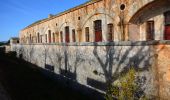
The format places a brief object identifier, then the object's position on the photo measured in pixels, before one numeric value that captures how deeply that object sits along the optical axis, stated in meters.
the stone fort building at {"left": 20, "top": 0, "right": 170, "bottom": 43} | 6.47
